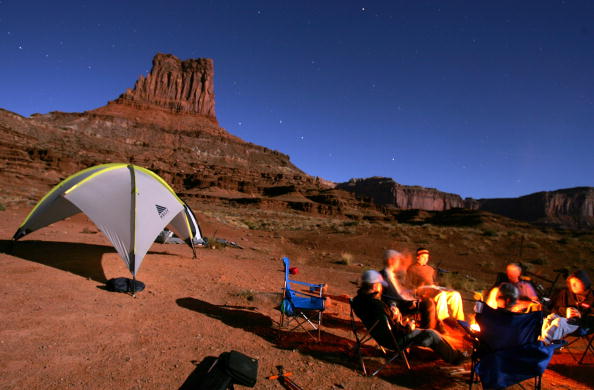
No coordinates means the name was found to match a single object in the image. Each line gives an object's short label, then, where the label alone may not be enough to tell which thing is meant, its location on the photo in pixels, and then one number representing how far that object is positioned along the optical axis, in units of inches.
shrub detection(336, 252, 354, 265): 518.6
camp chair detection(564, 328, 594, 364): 171.0
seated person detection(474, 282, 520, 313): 156.6
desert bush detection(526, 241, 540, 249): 758.6
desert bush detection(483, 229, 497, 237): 903.7
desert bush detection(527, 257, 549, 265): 620.3
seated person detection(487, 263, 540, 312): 181.2
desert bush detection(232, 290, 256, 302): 245.6
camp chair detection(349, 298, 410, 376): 140.6
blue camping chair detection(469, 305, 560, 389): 119.3
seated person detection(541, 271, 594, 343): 161.0
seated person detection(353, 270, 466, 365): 143.3
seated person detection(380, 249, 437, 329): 169.9
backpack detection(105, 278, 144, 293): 220.6
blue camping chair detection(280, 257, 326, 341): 182.9
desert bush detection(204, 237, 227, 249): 473.2
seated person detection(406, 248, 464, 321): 175.0
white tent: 231.5
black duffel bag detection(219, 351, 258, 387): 120.1
